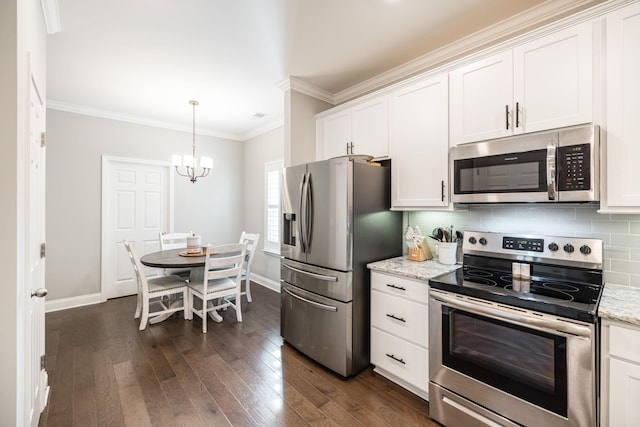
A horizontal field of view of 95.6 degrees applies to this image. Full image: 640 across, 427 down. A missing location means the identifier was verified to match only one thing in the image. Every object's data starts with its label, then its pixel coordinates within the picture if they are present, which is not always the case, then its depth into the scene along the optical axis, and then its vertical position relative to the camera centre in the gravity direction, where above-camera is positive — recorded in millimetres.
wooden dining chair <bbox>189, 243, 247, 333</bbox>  3246 -835
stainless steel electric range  1403 -667
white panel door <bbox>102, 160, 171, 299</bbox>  4336 -25
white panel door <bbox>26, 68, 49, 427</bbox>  1467 -352
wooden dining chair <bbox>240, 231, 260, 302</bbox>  4016 -547
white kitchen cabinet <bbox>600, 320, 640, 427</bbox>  1296 -739
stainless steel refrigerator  2344 -316
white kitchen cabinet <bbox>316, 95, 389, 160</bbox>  2660 +836
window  4918 +110
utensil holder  2373 -319
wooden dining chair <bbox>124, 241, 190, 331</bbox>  3230 -910
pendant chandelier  3732 +689
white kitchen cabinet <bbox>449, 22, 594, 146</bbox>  1677 +809
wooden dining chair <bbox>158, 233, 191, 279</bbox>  4047 -470
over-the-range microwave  1614 +285
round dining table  3221 -551
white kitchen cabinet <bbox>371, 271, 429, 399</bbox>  2059 -890
